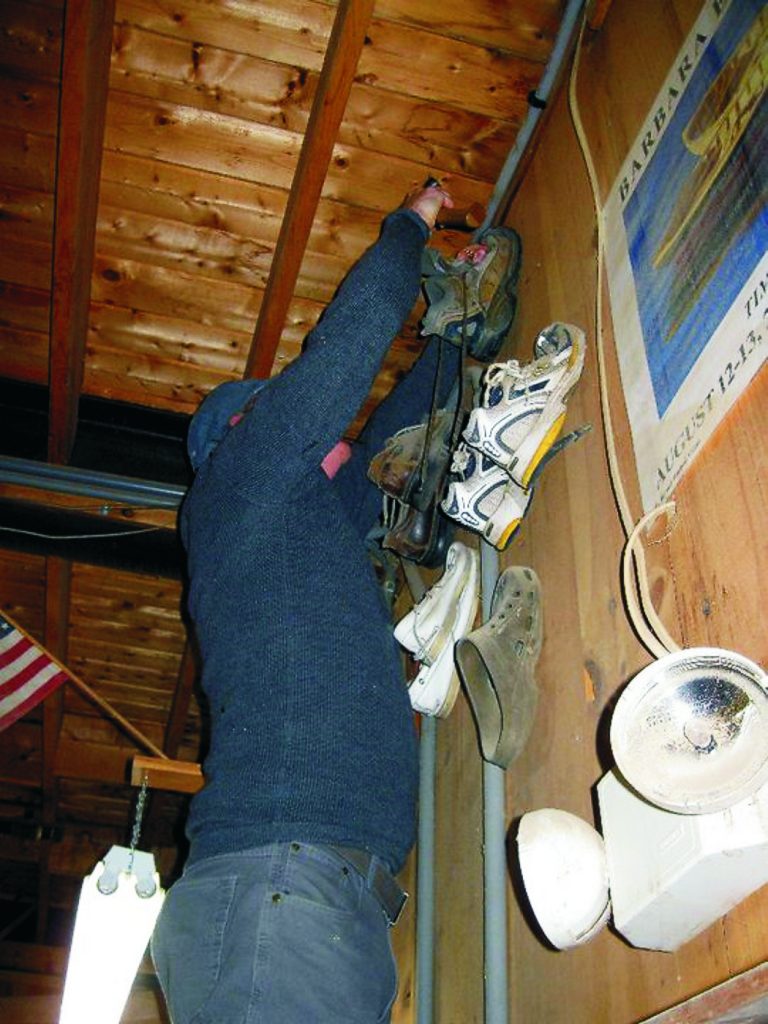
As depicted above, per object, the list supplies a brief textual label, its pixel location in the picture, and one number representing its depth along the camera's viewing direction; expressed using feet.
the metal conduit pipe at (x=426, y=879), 5.76
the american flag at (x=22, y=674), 9.85
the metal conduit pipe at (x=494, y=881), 4.45
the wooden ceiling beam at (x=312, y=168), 6.73
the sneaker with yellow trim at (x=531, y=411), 5.05
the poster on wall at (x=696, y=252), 3.44
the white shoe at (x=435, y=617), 6.04
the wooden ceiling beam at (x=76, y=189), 6.64
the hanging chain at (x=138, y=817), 7.10
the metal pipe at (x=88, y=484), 9.82
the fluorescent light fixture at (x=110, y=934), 5.52
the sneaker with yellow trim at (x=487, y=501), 5.44
